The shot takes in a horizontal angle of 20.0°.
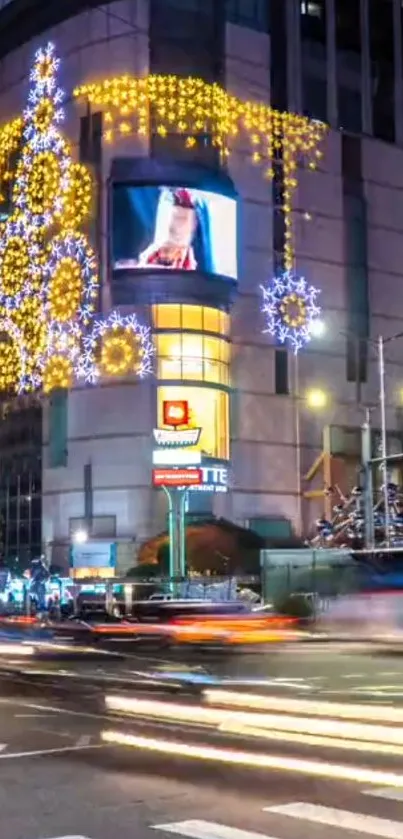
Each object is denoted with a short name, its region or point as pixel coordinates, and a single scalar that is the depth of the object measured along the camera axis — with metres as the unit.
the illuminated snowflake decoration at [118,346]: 56.16
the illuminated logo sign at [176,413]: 54.50
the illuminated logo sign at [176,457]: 53.88
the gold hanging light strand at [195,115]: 57.69
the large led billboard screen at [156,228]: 55.91
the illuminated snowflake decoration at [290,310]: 59.88
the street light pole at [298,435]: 59.69
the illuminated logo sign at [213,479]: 55.47
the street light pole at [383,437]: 39.58
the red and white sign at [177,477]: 52.28
